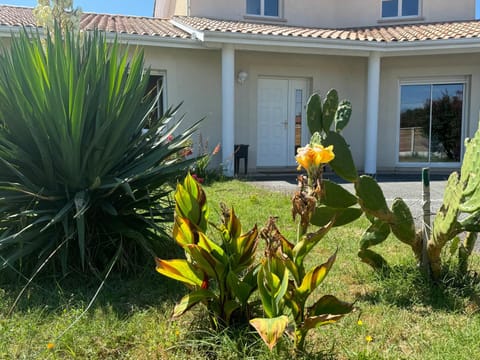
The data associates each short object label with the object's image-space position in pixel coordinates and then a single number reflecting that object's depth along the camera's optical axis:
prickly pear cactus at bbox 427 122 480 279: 2.58
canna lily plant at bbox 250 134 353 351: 1.82
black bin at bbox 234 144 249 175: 9.86
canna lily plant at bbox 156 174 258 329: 2.09
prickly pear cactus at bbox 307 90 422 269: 2.69
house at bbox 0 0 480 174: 9.30
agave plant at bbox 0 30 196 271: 2.91
